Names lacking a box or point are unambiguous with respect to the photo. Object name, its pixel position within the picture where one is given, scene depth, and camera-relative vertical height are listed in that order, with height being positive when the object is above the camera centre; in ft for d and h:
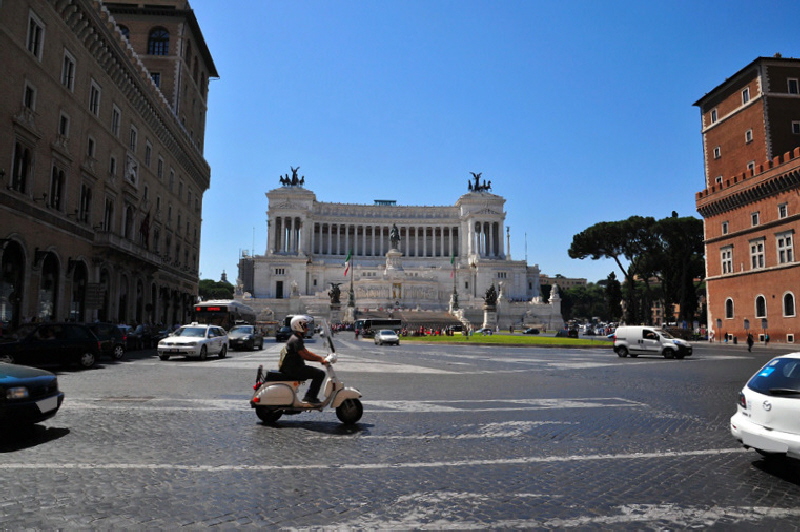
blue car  24.33 -3.56
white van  94.38 -3.71
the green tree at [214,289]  422.00 +22.82
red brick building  135.54 +32.61
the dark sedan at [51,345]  53.78 -2.78
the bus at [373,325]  199.82 -2.17
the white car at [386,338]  142.00 -4.68
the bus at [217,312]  124.67 +1.37
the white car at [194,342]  76.20 -3.42
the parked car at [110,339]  68.89 -2.75
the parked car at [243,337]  105.19 -3.50
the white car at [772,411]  19.61 -3.24
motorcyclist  28.50 -2.27
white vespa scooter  28.60 -4.06
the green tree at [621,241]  221.05 +32.72
